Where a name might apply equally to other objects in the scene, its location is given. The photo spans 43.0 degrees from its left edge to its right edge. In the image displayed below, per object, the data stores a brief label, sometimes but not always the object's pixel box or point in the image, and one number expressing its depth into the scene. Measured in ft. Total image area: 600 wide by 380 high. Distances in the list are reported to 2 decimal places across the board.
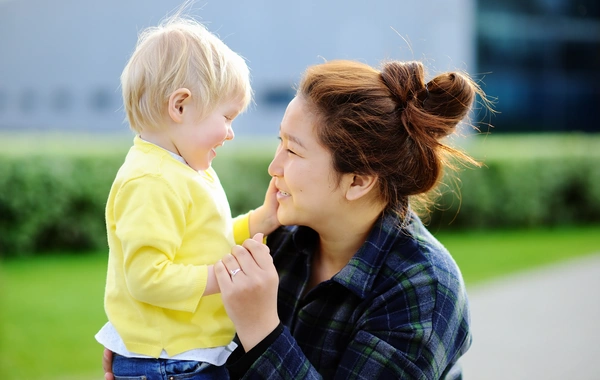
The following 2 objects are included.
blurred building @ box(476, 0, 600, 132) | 58.75
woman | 6.22
